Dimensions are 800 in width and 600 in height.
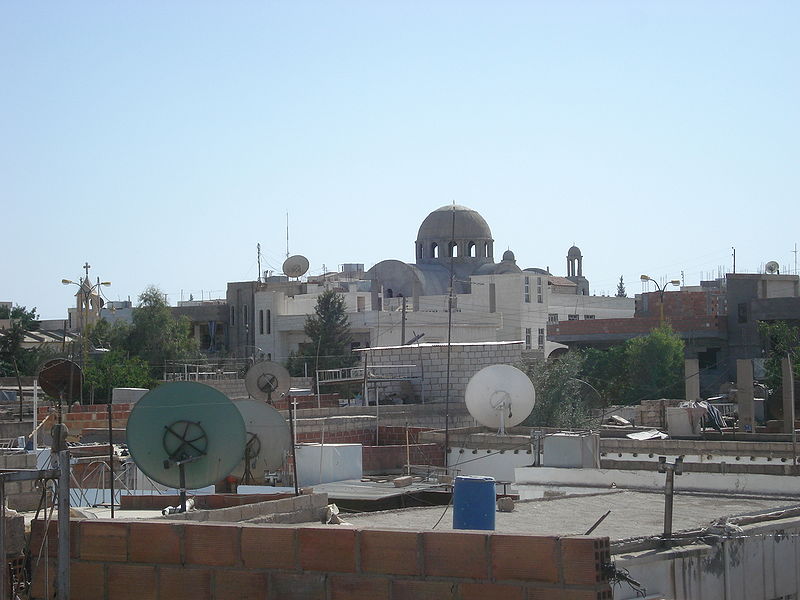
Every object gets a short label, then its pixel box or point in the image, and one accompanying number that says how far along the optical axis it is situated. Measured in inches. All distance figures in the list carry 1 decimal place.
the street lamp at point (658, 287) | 1976.5
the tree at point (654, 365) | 2052.2
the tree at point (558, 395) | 1277.1
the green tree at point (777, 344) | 1625.2
